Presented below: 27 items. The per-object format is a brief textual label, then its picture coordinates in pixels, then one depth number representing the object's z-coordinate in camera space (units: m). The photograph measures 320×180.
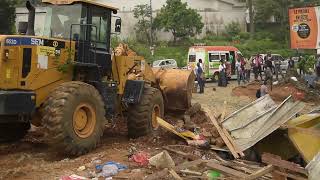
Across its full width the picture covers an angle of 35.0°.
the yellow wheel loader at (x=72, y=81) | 8.74
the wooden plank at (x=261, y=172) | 7.69
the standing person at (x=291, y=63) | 31.02
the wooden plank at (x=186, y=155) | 9.17
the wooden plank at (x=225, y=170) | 7.92
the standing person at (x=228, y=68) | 31.65
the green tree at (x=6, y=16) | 28.19
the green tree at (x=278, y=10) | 56.41
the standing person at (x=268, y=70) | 24.30
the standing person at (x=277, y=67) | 31.66
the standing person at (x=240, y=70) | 29.64
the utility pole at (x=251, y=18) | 54.34
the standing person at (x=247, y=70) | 30.41
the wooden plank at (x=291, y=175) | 7.89
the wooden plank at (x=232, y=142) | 9.55
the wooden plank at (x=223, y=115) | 11.73
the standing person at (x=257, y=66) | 30.91
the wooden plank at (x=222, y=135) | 9.50
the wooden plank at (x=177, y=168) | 7.69
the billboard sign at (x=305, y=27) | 26.09
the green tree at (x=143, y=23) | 54.59
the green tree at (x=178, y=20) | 51.44
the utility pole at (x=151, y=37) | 53.09
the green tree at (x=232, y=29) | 57.72
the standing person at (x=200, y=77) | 24.59
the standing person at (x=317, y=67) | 24.79
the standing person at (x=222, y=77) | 28.14
